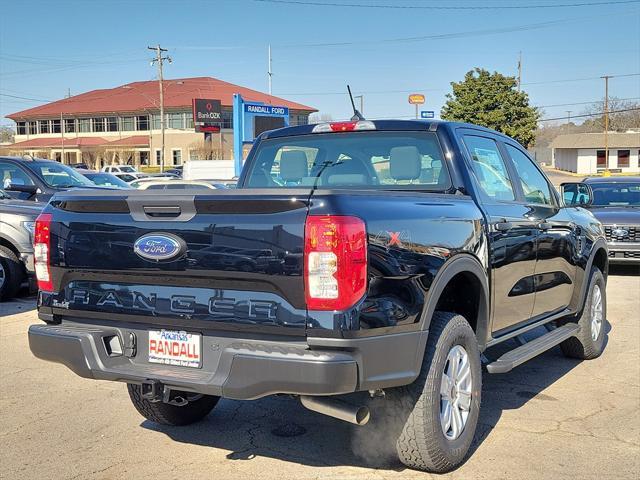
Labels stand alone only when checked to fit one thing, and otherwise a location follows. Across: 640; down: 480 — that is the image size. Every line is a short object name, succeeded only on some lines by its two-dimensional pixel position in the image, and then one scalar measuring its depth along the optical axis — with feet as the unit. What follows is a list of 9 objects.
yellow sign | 76.85
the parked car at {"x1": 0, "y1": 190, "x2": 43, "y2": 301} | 30.14
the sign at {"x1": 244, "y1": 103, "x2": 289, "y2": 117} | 85.08
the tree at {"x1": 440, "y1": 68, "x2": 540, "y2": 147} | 155.12
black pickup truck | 10.35
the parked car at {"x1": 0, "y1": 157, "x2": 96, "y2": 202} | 37.29
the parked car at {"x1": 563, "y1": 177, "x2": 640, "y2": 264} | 38.29
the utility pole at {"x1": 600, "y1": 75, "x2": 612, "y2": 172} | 231.34
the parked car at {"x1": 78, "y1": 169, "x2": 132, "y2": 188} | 51.56
